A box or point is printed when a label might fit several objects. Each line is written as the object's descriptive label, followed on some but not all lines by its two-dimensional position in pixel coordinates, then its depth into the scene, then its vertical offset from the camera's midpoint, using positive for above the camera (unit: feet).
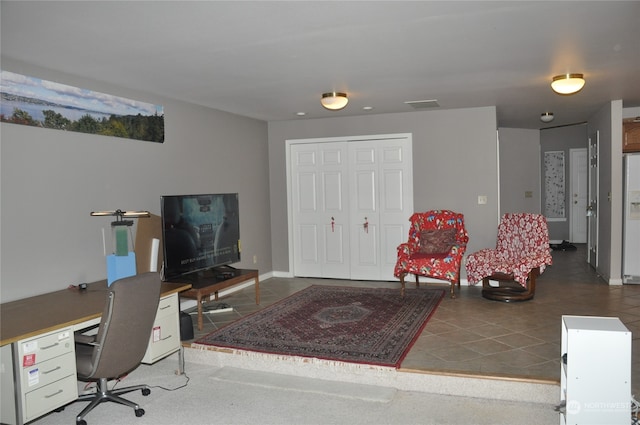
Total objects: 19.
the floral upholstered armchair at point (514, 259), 17.70 -2.56
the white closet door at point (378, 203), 22.11 -0.38
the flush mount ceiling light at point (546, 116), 23.68 +3.56
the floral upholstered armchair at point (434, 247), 18.61 -2.18
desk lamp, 11.76 -1.33
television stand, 15.06 -2.70
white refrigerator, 20.10 -1.35
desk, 8.66 -2.62
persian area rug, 13.06 -4.02
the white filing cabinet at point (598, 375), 7.98 -3.07
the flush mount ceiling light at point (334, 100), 16.40 +3.18
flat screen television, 15.12 -1.10
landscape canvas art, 12.03 +2.59
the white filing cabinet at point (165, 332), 11.81 -3.23
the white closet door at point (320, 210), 23.18 -0.66
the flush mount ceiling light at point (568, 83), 14.49 +3.12
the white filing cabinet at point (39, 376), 8.67 -3.16
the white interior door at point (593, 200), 23.48 -0.58
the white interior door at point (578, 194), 33.27 -0.37
